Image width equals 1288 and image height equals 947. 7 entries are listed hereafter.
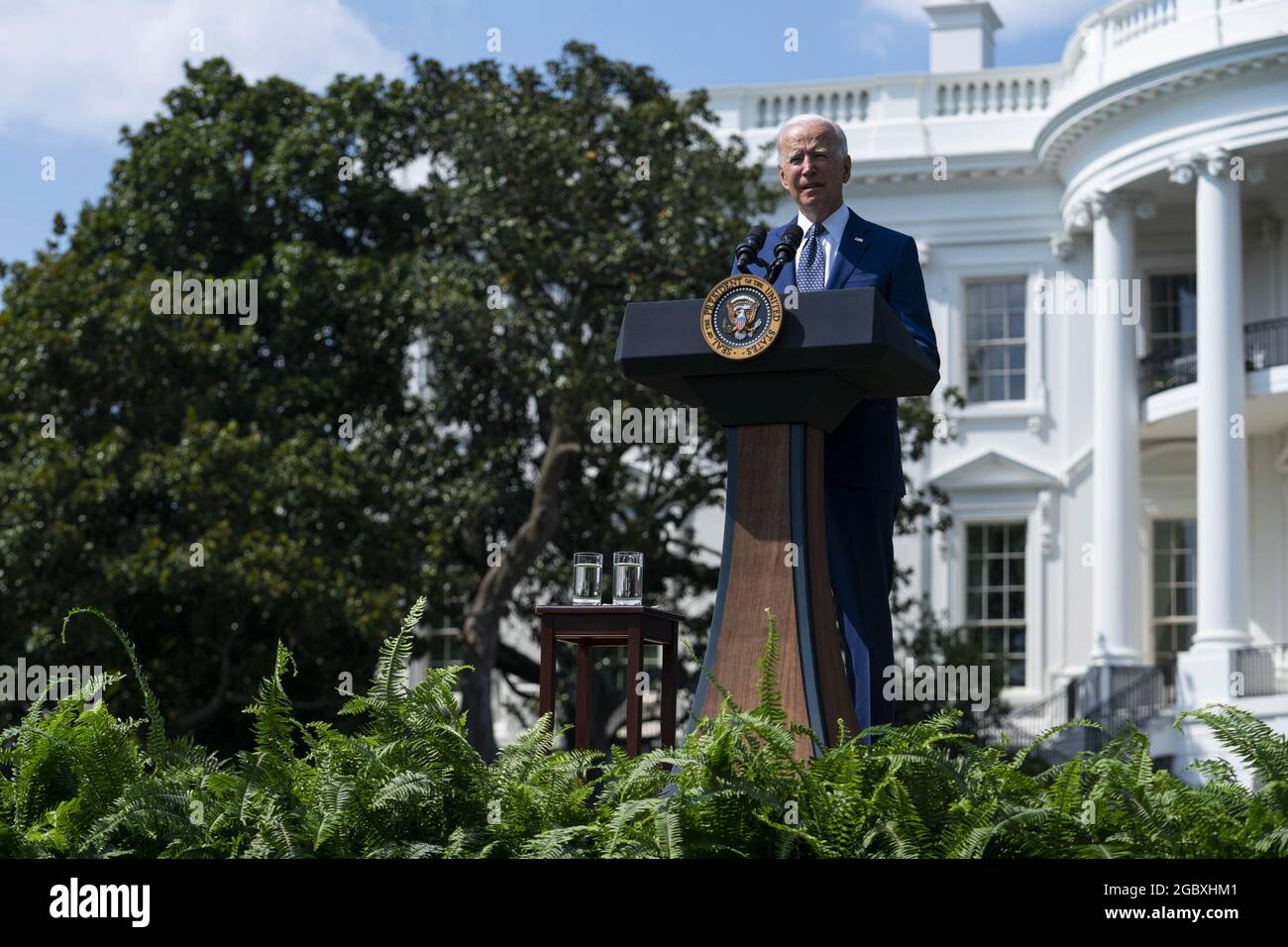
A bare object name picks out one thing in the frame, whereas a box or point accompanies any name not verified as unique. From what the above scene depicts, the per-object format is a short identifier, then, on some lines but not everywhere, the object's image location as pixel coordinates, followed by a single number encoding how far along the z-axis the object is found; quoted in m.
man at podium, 5.79
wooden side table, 6.13
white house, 22.84
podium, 5.23
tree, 17.02
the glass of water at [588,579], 6.53
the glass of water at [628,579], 6.39
